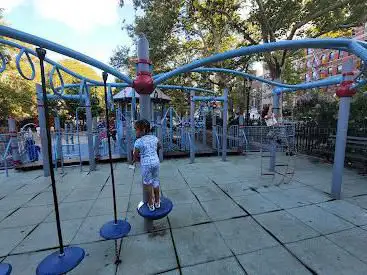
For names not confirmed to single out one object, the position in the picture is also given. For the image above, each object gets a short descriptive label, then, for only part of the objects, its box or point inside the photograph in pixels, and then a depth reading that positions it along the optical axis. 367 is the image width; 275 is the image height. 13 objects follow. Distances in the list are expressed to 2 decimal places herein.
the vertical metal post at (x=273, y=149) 6.81
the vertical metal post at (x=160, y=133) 8.57
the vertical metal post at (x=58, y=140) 7.61
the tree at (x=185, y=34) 14.12
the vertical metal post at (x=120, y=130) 9.64
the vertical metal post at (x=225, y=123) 8.64
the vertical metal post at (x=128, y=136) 7.92
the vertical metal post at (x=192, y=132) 8.45
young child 3.34
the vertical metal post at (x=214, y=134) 10.10
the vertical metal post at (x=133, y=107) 8.49
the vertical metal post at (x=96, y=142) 8.75
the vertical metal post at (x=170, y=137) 10.32
